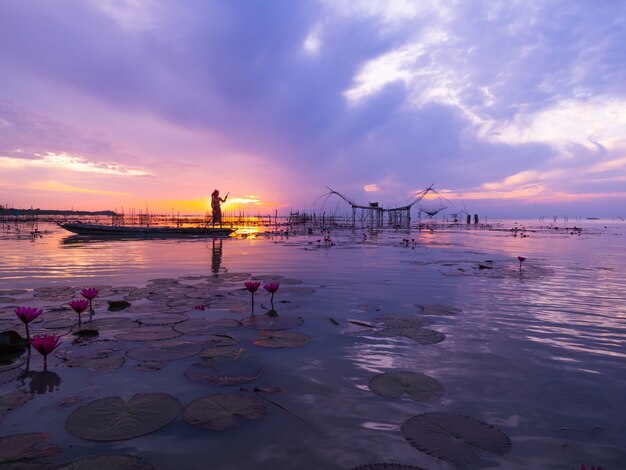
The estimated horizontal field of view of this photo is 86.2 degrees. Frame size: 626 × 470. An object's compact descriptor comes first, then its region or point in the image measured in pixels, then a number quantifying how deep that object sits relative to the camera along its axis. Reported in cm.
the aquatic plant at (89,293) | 541
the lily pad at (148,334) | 470
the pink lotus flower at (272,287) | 591
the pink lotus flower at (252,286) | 572
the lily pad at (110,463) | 221
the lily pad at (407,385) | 330
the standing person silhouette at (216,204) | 2948
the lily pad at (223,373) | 351
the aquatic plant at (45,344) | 333
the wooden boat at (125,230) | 2908
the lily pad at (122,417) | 262
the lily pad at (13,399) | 293
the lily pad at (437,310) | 634
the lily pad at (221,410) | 278
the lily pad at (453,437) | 245
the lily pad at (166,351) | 408
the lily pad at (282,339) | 460
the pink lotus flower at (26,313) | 383
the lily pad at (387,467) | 226
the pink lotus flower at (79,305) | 470
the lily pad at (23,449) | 230
